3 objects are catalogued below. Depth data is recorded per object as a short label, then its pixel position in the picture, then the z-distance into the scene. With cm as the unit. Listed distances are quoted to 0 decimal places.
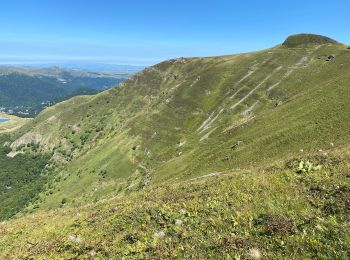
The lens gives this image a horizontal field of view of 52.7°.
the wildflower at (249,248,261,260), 1288
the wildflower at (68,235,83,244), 1842
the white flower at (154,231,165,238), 1635
